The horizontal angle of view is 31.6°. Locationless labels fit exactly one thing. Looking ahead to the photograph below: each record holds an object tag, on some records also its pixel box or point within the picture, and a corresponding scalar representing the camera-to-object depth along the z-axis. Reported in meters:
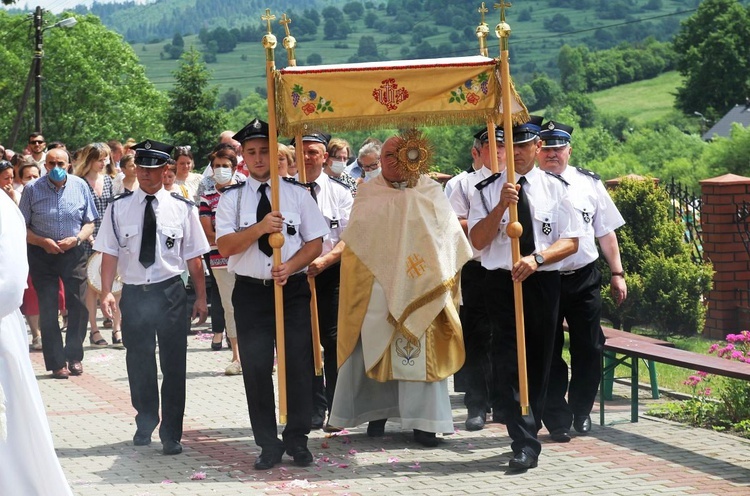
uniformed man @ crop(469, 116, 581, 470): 8.48
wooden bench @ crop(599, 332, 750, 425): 8.31
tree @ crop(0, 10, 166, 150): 98.38
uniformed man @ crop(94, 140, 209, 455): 9.17
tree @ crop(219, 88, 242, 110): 187.75
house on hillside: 92.88
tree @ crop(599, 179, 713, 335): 14.23
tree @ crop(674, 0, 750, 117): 99.06
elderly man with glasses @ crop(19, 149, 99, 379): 12.41
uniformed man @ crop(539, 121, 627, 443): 9.30
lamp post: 53.19
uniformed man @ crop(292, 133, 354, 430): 9.73
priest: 8.80
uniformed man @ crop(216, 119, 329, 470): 8.49
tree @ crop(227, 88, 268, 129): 128.62
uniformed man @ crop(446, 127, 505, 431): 9.73
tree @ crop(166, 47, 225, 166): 63.94
